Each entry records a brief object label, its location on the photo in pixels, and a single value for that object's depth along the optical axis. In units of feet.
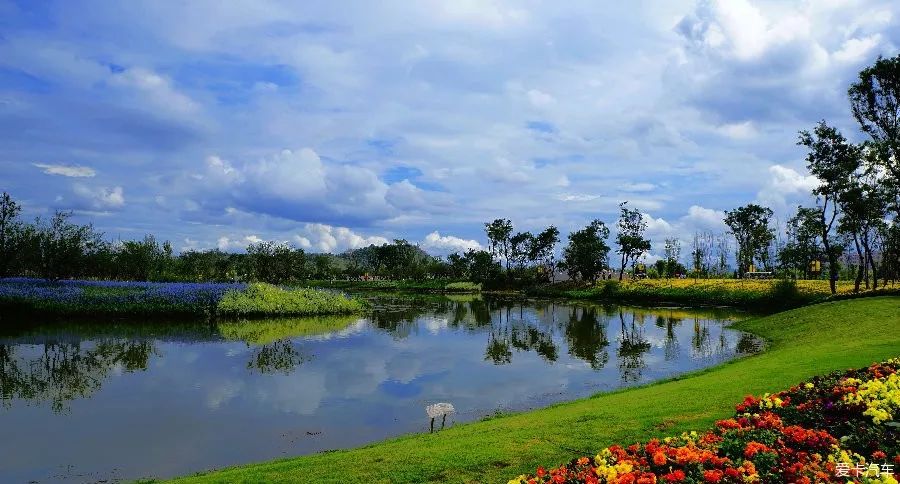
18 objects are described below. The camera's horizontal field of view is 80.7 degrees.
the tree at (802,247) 192.03
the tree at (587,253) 255.70
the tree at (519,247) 314.35
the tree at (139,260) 214.48
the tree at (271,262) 244.01
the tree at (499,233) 317.63
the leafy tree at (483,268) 314.14
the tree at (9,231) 153.17
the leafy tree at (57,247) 148.66
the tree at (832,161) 131.85
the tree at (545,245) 304.91
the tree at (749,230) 236.22
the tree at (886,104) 114.93
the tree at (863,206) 131.23
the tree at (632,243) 252.42
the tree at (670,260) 274.32
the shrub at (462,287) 299.99
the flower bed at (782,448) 17.07
